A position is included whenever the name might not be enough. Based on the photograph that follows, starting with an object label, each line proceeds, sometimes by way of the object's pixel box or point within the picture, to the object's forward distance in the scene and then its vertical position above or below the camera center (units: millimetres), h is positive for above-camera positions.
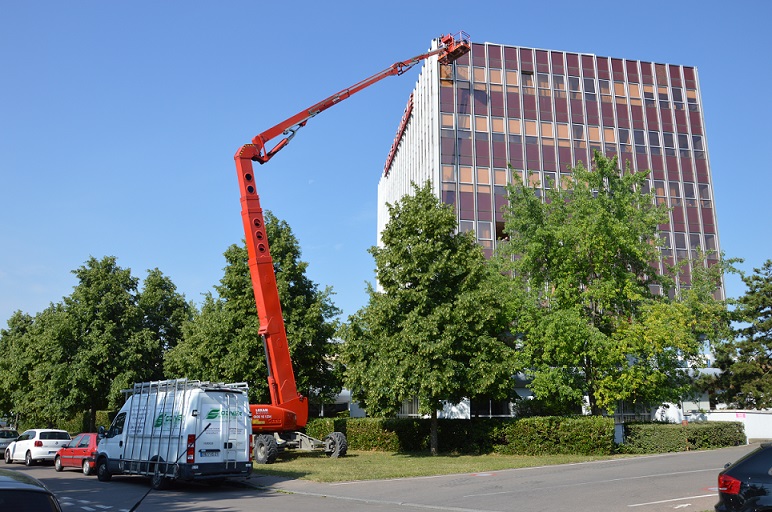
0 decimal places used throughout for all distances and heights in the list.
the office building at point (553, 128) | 54094 +26693
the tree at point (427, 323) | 24812 +4148
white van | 16250 -274
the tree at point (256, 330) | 30469 +4568
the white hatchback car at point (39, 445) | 25922 -963
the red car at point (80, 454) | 21388 -1118
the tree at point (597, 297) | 25922 +5615
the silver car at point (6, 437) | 30891 -797
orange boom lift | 22391 +2787
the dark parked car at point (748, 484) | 7803 -664
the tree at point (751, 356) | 39000 +4705
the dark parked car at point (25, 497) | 4750 -568
